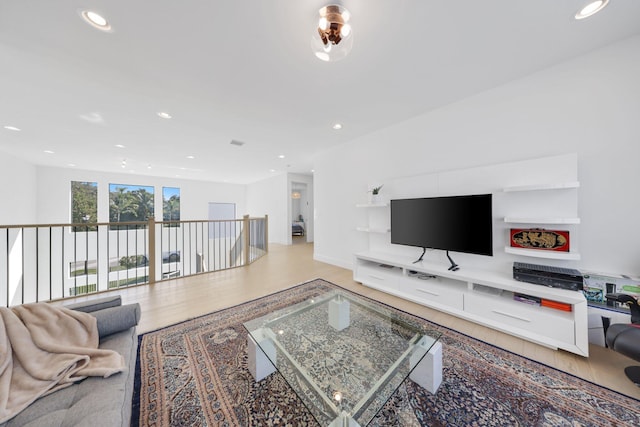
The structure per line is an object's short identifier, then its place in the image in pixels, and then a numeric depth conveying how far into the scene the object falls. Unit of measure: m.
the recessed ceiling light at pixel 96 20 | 1.46
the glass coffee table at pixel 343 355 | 1.08
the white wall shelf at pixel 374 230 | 3.30
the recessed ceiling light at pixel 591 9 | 1.45
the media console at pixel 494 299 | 1.71
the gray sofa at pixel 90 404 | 0.78
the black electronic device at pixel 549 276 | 1.80
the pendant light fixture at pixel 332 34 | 1.41
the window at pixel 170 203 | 8.06
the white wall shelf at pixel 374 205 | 3.30
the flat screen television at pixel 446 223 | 2.25
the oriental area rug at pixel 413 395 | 1.21
